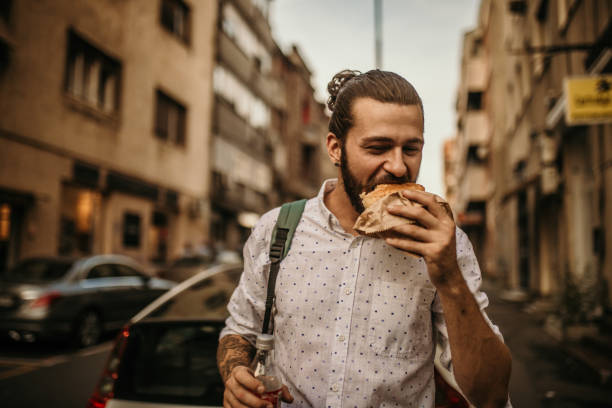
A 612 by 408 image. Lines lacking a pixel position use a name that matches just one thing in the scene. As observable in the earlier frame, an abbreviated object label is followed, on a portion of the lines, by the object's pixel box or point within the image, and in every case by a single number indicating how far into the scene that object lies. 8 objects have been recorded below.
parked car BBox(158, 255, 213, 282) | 14.02
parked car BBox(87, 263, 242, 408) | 2.79
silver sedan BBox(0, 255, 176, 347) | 8.09
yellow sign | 7.52
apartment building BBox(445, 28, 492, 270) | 32.94
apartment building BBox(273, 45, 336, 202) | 38.65
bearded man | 1.54
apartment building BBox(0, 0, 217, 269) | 13.02
